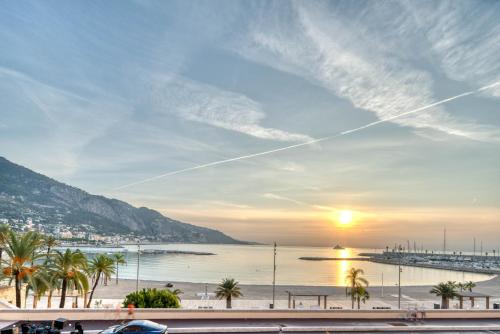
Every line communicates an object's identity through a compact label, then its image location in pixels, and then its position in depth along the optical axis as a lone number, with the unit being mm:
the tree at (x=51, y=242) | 59000
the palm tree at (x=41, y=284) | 36438
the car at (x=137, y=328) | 16641
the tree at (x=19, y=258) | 28312
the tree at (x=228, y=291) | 61031
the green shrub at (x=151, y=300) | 28203
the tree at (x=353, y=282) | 71094
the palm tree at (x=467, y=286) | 97250
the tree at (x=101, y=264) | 65500
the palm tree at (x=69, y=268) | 40312
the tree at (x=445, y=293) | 65062
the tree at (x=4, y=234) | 33981
